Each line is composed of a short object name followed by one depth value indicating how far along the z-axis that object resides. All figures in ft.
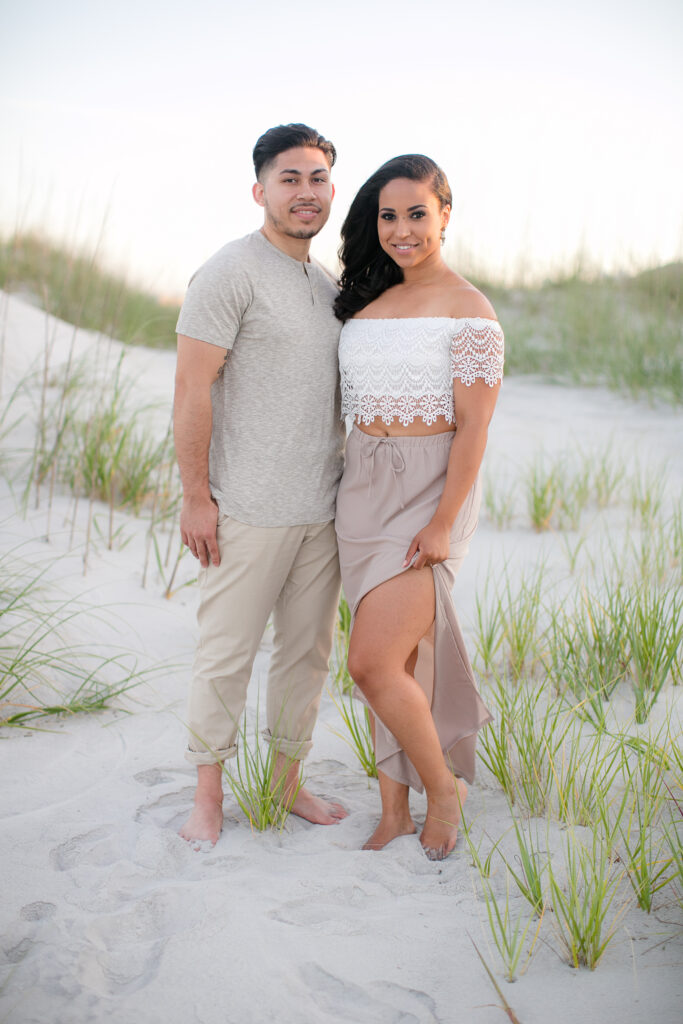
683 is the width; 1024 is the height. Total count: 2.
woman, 7.70
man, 7.87
